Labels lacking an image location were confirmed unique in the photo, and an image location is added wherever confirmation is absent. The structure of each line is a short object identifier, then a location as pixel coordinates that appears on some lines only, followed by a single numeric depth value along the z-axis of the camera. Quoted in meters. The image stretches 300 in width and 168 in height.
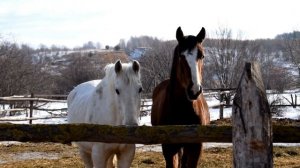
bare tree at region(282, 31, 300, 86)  34.83
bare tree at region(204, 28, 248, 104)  30.36
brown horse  4.03
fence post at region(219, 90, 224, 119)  16.00
